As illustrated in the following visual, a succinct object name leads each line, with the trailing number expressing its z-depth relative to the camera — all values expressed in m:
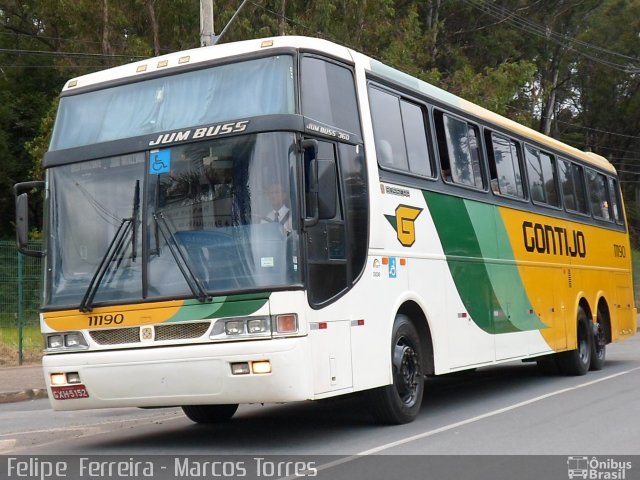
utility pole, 19.52
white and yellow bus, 8.71
